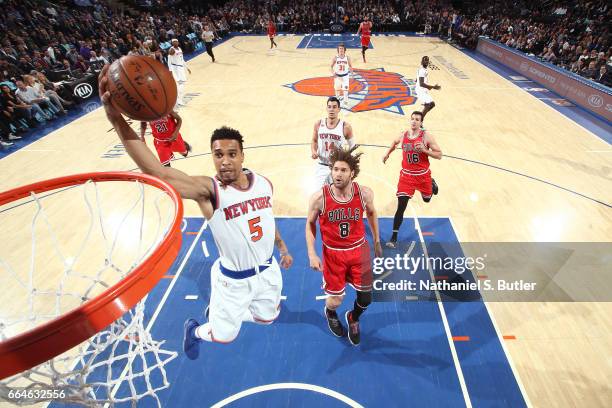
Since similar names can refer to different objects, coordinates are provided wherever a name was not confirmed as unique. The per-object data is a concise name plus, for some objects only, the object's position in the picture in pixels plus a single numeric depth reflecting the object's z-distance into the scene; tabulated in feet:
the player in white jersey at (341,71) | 34.91
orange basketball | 7.79
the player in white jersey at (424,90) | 30.60
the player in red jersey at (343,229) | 11.94
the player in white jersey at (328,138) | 18.49
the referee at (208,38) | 56.03
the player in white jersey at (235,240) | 9.69
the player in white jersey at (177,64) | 38.40
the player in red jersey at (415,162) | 16.63
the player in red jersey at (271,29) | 64.75
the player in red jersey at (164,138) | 21.11
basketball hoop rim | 5.29
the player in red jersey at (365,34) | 54.03
